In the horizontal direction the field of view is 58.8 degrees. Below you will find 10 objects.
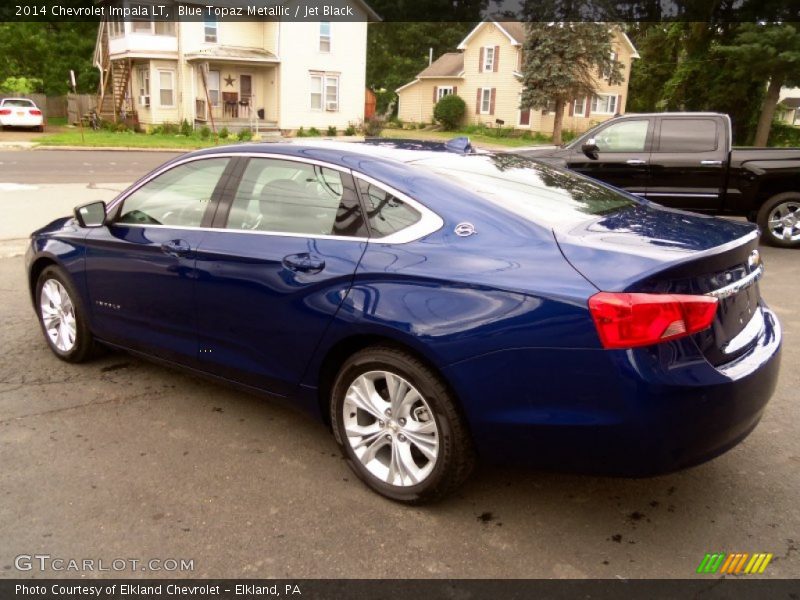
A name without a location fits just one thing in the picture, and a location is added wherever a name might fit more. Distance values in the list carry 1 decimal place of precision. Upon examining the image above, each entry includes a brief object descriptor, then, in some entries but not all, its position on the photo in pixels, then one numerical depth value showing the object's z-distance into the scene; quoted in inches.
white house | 1337.4
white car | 1286.9
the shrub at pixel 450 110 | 1827.0
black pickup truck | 385.4
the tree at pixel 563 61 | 1473.9
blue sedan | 106.6
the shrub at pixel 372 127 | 1485.0
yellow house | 1739.7
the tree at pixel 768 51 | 957.2
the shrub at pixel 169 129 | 1306.6
